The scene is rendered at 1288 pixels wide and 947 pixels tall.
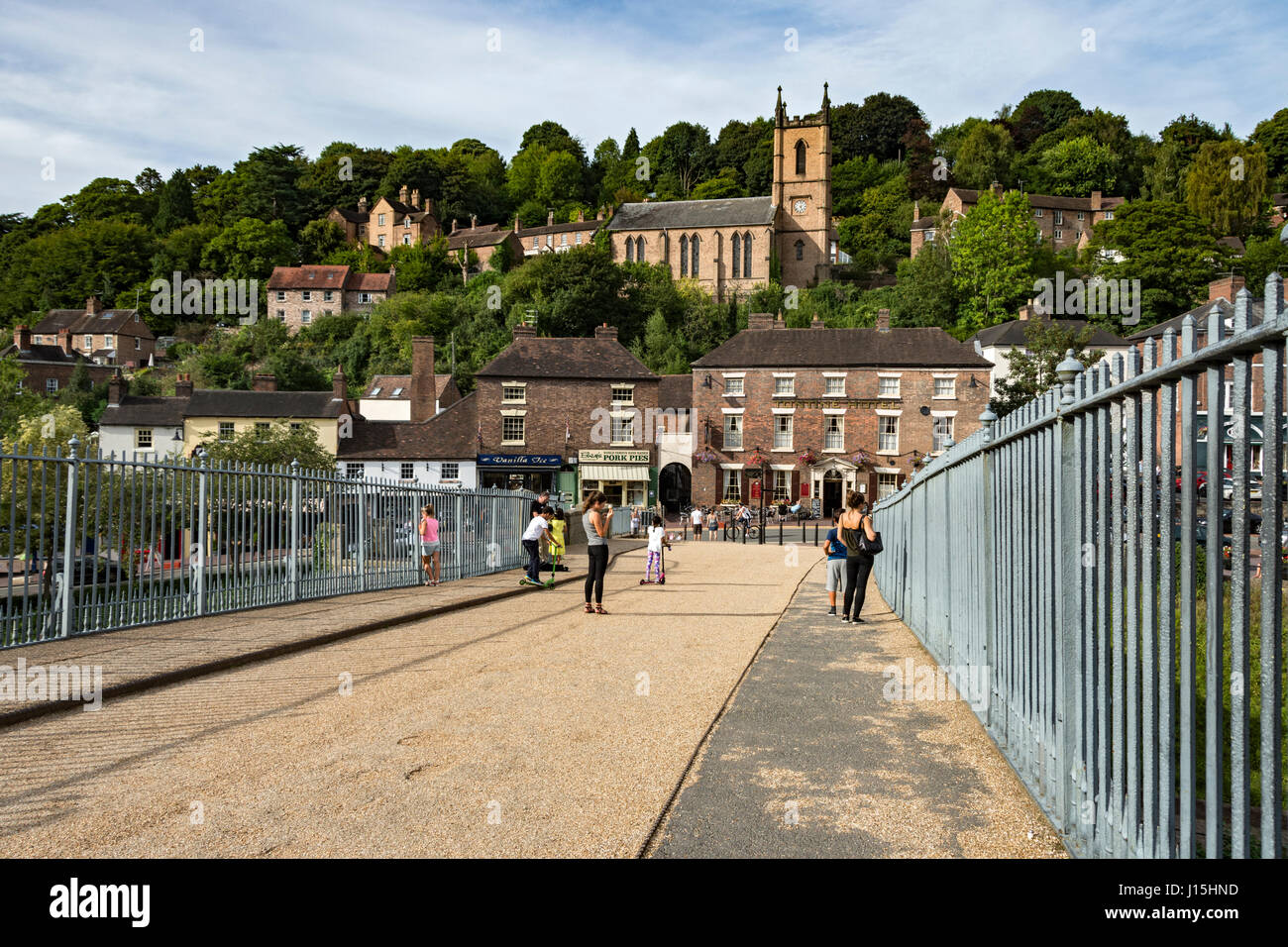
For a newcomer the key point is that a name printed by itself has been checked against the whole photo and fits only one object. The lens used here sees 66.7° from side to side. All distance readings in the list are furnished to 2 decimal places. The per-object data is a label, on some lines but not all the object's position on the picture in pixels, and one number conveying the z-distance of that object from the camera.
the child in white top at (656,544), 18.09
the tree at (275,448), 43.97
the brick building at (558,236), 103.50
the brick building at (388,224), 108.81
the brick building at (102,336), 90.56
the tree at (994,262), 75.44
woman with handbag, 11.95
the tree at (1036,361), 47.21
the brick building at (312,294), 93.62
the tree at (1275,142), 90.25
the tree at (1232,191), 82.00
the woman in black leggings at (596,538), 12.85
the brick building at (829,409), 48.31
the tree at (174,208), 111.00
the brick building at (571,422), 49.19
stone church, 92.19
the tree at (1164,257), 69.75
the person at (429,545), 17.06
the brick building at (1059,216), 94.56
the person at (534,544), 16.95
